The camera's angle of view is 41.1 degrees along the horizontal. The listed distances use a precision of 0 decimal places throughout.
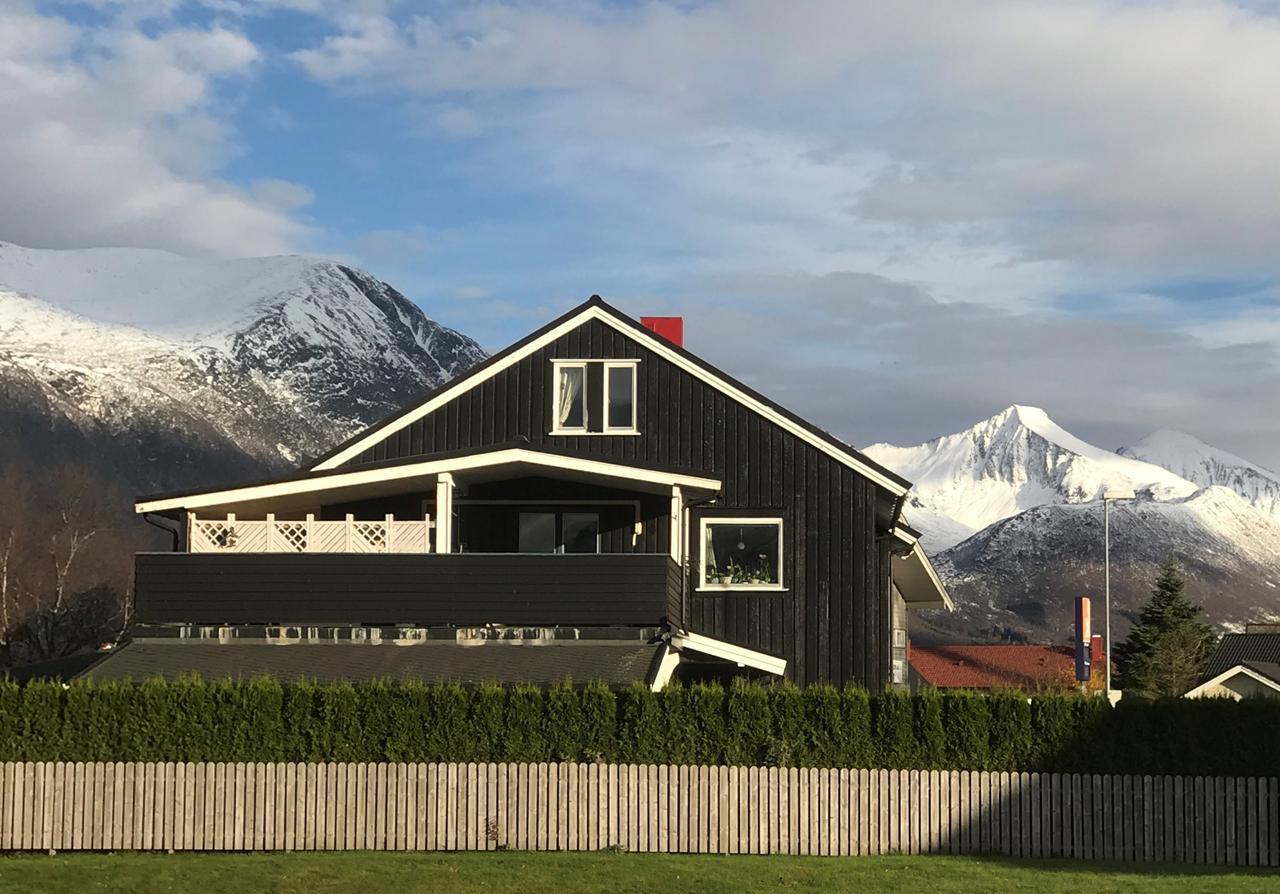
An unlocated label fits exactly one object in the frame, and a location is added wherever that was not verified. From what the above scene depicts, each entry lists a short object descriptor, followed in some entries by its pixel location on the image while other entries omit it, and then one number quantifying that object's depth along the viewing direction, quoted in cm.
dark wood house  2903
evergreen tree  6862
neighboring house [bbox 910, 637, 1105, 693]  6948
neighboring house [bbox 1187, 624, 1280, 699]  6481
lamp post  4953
